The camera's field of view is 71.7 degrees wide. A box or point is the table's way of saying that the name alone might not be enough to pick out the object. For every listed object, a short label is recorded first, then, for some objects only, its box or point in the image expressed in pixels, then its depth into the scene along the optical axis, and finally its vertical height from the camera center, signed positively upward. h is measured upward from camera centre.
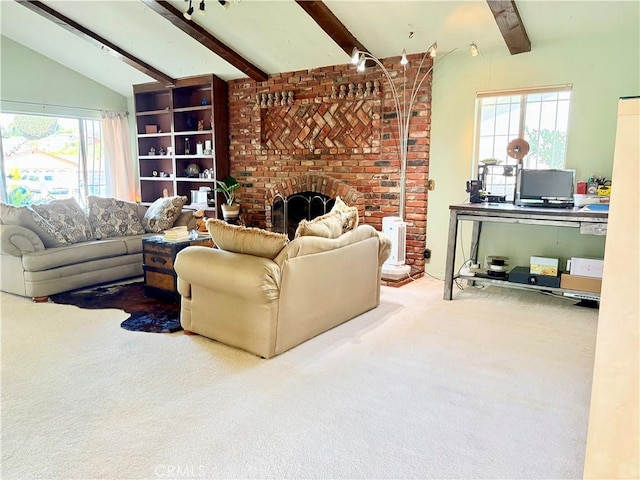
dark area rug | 3.27 -1.09
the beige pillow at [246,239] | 2.67 -0.39
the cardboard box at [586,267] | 3.54 -0.71
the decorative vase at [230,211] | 5.98 -0.48
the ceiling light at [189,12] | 3.77 +1.40
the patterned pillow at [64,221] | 4.16 -0.44
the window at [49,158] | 6.14 +0.23
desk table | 3.31 -0.32
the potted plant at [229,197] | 5.99 -0.29
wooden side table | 3.76 -0.78
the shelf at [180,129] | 6.09 +0.67
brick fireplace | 4.77 +0.44
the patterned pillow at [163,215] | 5.03 -0.45
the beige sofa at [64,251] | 3.88 -0.71
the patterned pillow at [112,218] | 4.66 -0.47
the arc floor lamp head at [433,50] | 3.83 +1.09
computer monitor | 3.72 -0.09
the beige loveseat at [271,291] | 2.63 -0.73
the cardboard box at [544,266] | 3.74 -0.74
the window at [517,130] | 4.06 +0.45
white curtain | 7.07 +0.28
